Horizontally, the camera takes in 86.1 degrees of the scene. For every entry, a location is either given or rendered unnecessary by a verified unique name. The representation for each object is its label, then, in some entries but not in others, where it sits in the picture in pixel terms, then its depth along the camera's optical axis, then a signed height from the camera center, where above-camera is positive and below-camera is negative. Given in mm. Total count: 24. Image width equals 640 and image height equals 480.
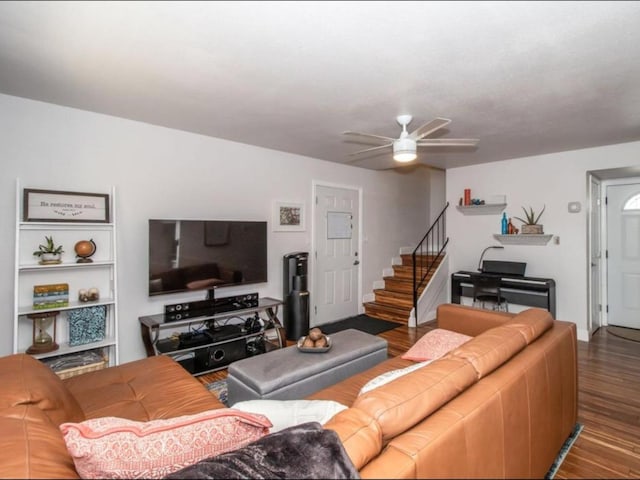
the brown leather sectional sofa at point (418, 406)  984 -613
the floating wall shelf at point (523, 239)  4723 +81
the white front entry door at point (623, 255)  4711 -147
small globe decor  2930 -43
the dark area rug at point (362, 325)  4785 -1175
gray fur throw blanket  839 -552
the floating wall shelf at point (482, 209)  5098 +556
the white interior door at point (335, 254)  4953 -140
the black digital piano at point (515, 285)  4461 -560
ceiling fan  2778 +869
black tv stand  3162 -914
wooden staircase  5181 -817
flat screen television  3240 -96
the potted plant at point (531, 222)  4664 +314
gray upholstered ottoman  2141 -841
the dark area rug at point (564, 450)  1944 -1273
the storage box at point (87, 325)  2861 -678
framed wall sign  2723 +325
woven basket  2674 -999
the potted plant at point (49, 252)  2797 -57
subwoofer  3301 -1095
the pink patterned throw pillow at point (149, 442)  927 -572
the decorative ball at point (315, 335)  2570 -679
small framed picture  4418 +372
